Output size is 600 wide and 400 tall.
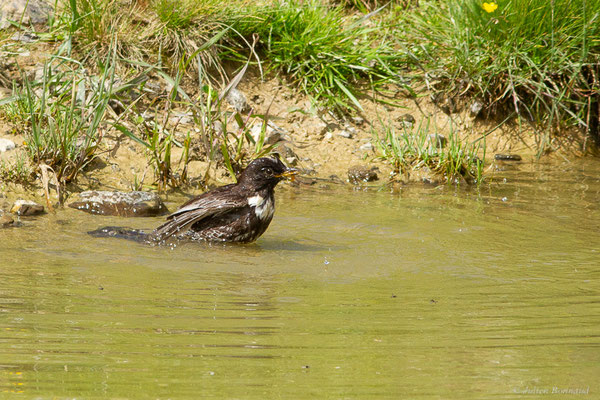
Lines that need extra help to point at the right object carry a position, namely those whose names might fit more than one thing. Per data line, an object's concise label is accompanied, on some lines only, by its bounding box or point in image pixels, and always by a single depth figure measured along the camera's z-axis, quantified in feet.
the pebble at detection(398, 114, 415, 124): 57.77
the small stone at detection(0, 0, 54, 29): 53.93
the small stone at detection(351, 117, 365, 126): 57.88
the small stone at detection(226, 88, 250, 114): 55.16
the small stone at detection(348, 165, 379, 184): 51.80
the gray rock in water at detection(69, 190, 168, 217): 42.27
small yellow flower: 52.85
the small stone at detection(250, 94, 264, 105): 56.93
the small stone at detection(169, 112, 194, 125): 52.19
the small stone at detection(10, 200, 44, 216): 40.14
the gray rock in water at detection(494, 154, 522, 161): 56.80
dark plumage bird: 38.40
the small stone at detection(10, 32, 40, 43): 52.79
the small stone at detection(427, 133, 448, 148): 54.22
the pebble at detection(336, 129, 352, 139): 56.54
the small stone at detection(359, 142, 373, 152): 55.62
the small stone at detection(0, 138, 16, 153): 46.06
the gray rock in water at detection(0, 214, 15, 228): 37.51
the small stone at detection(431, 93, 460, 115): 58.65
